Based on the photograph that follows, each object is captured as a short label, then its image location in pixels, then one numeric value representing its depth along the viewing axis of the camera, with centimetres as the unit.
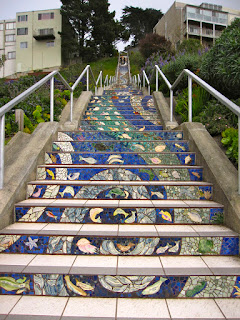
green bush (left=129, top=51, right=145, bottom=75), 2009
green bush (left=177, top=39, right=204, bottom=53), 1012
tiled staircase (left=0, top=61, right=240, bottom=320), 141
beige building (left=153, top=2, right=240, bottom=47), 2559
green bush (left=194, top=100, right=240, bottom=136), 335
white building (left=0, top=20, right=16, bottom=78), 2584
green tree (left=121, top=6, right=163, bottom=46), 3662
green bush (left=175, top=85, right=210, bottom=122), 408
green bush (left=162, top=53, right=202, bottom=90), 580
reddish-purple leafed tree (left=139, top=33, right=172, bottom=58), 1644
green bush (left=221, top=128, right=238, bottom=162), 267
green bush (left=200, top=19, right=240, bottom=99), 352
